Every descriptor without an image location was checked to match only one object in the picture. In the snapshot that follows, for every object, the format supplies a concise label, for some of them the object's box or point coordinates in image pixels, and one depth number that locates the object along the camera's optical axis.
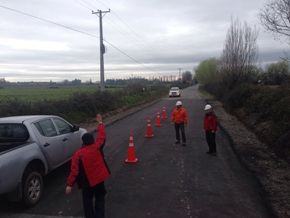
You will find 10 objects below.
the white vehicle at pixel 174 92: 41.91
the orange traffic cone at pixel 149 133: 10.21
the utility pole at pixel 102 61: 21.47
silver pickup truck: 4.23
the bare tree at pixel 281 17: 9.94
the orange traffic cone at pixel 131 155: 6.90
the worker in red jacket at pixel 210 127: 7.66
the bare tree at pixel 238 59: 22.26
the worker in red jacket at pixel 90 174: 3.69
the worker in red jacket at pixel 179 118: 8.81
